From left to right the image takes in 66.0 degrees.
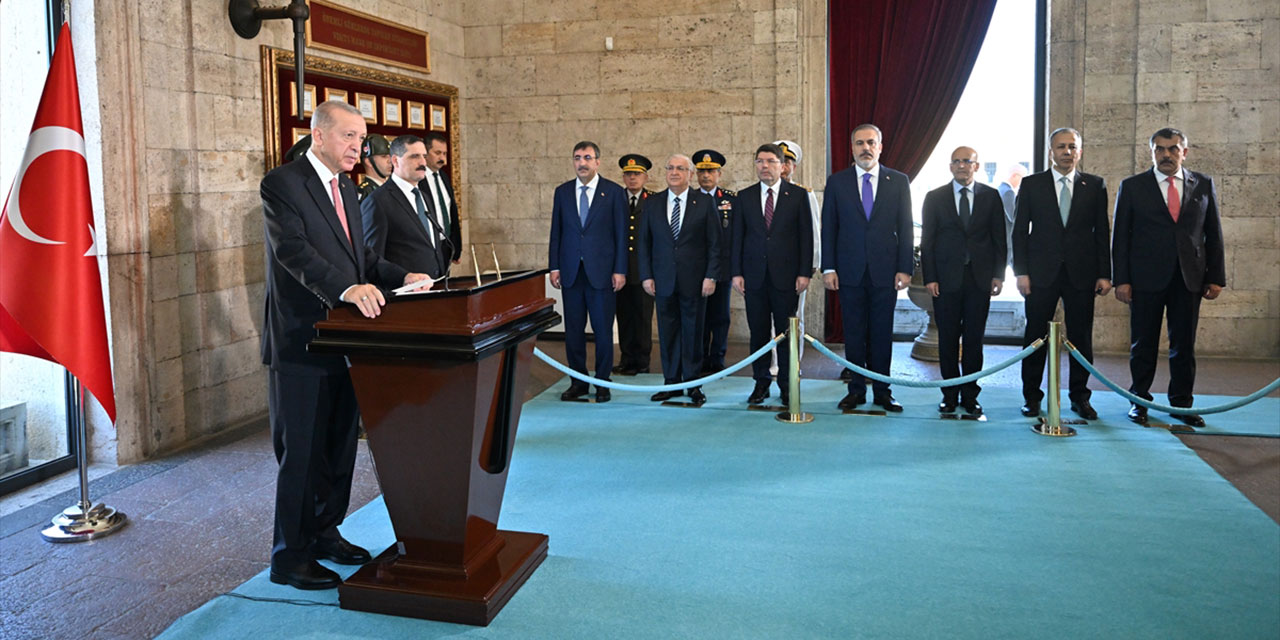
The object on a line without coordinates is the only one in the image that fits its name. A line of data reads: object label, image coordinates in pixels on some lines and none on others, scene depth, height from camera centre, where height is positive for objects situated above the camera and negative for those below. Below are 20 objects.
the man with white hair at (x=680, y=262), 6.25 -0.10
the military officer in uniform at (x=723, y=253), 6.39 -0.05
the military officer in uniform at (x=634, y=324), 7.33 -0.59
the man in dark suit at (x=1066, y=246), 5.61 -0.03
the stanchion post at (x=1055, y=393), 5.23 -0.82
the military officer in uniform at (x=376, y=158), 6.09 +0.58
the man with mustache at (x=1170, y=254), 5.46 -0.08
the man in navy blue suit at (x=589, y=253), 6.32 -0.03
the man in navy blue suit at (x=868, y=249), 5.80 -0.03
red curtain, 8.31 +1.51
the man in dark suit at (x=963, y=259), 5.76 -0.10
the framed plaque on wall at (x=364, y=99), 6.05 +1.12
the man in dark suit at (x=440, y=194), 5.85 +0.35
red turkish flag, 3.81 +0.03
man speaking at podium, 3.06 -0.19
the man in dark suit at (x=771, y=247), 6.05 -0.01
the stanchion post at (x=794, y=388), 5.66 -0.83
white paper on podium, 2.88 -0.12
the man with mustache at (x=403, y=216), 4.65 +0.17
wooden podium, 2.83 -0.53
